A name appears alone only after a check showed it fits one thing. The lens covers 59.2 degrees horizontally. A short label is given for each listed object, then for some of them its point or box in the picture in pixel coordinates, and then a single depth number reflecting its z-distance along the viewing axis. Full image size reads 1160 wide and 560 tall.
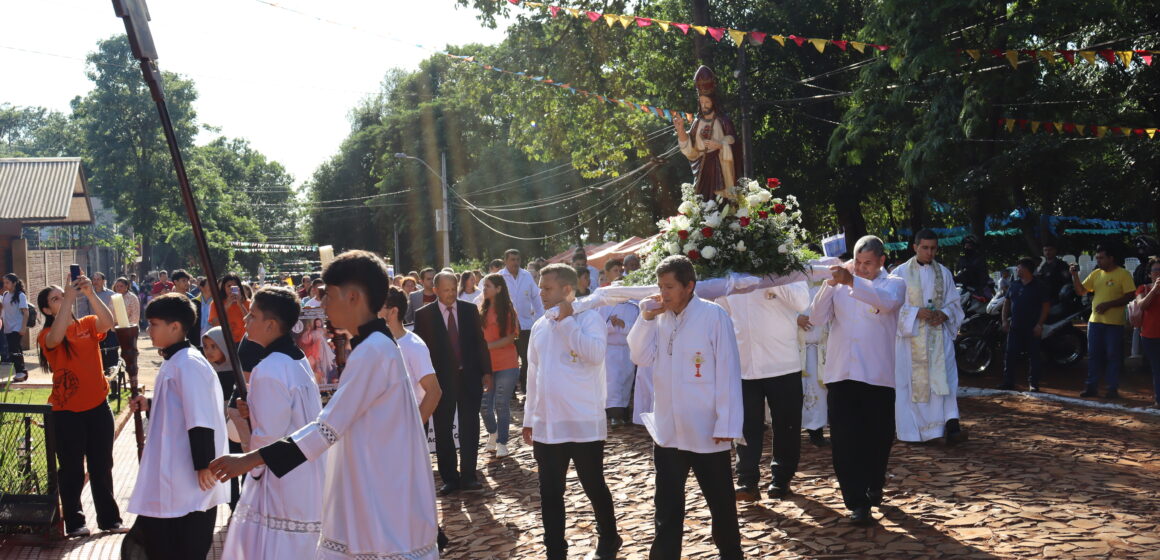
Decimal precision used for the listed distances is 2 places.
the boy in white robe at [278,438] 4.61
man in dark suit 9.35
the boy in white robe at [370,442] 4.00
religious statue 8.74
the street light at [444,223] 43.25
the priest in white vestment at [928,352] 9.57
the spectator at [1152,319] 12.59
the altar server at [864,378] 7.15
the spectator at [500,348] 10.71
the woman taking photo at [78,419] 7.90
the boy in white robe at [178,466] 4.99
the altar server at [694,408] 5.89
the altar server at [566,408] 6.56
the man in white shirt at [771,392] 7.83
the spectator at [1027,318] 14.09
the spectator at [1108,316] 13.18
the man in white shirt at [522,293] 14.33
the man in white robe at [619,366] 12.27
